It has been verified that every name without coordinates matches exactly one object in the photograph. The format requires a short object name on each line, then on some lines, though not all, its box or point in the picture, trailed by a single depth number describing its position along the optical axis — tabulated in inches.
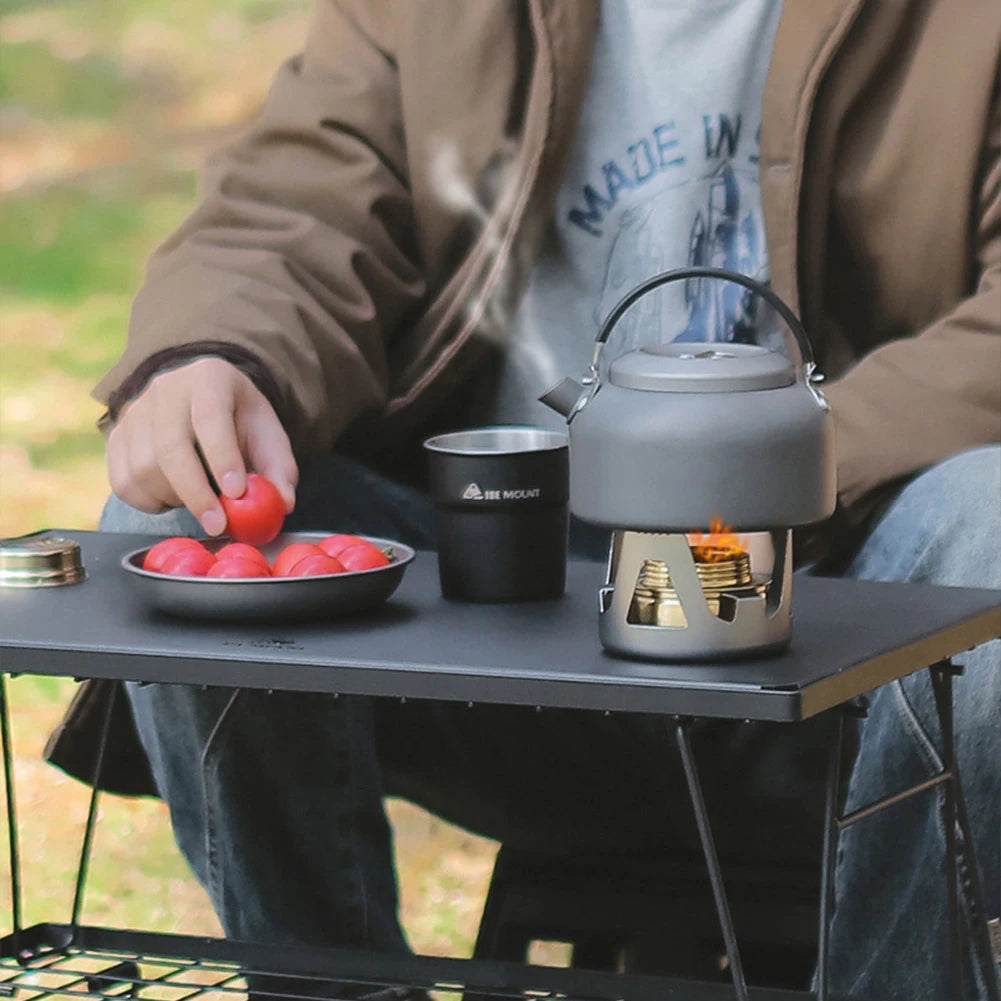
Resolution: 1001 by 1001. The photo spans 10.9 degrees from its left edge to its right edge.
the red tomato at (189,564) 113.1
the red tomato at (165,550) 114.0
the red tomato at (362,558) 113.4
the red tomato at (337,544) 114.4
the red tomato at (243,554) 113.5
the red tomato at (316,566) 112.5
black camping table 106.0
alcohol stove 106.0
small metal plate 111.3
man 122.1
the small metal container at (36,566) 116.3
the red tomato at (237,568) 112.5
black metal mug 114.4
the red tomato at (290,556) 113.2
